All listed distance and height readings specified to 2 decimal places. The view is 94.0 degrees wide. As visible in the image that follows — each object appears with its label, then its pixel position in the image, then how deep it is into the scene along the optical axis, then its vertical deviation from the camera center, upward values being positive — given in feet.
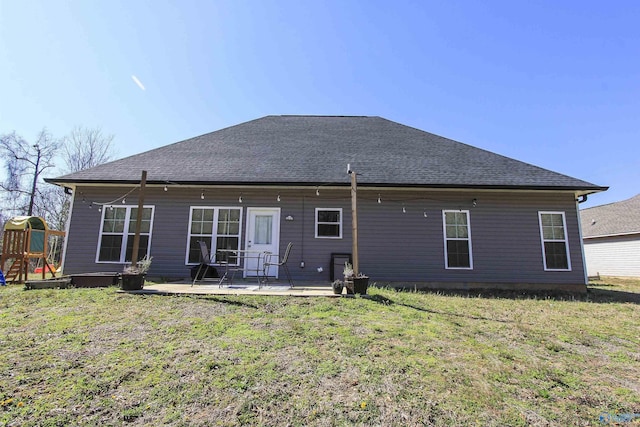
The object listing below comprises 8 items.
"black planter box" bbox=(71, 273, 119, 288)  20.13 -1.67
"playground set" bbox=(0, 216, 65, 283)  24.26 +0.87
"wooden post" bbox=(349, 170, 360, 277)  17.93 +2.31
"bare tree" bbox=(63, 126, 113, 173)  67.67 +24.53
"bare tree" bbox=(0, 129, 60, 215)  61.11 +17.13
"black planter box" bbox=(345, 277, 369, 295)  17.65 -1.50
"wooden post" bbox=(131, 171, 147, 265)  19.04 +2.42
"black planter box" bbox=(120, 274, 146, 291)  17.84 -1.50
